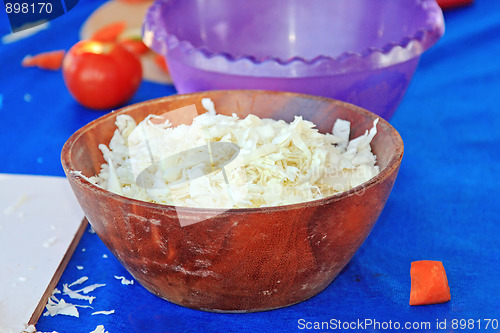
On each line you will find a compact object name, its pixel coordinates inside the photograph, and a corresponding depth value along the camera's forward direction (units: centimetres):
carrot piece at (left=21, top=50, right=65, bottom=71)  174
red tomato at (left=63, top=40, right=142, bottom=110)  146
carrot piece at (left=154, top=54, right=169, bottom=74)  168
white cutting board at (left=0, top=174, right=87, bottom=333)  82
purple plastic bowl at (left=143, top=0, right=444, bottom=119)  100
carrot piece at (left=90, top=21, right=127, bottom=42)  180
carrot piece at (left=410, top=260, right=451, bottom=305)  81
